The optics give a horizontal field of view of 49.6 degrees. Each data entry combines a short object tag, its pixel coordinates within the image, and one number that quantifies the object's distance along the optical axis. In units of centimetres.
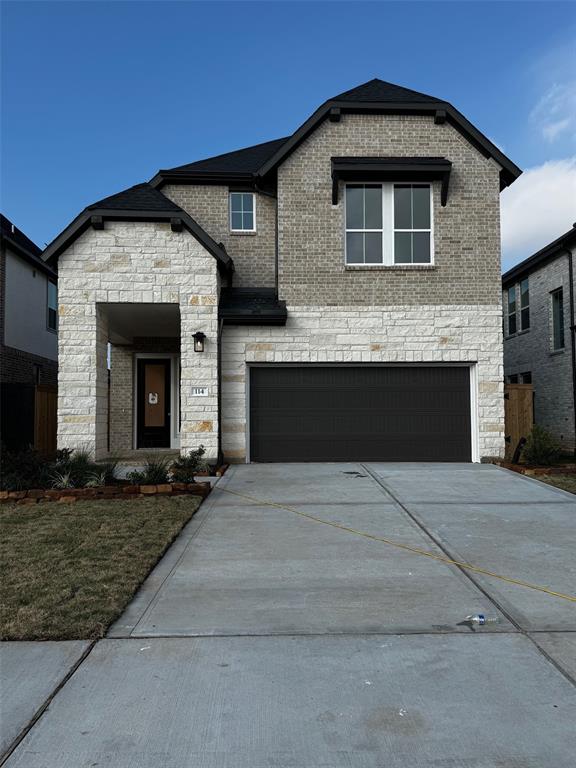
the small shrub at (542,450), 1251
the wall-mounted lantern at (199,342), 1284
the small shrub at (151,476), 991
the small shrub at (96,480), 969
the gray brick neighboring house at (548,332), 1819
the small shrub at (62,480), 959
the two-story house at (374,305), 1388
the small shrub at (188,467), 998
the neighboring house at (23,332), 1490
